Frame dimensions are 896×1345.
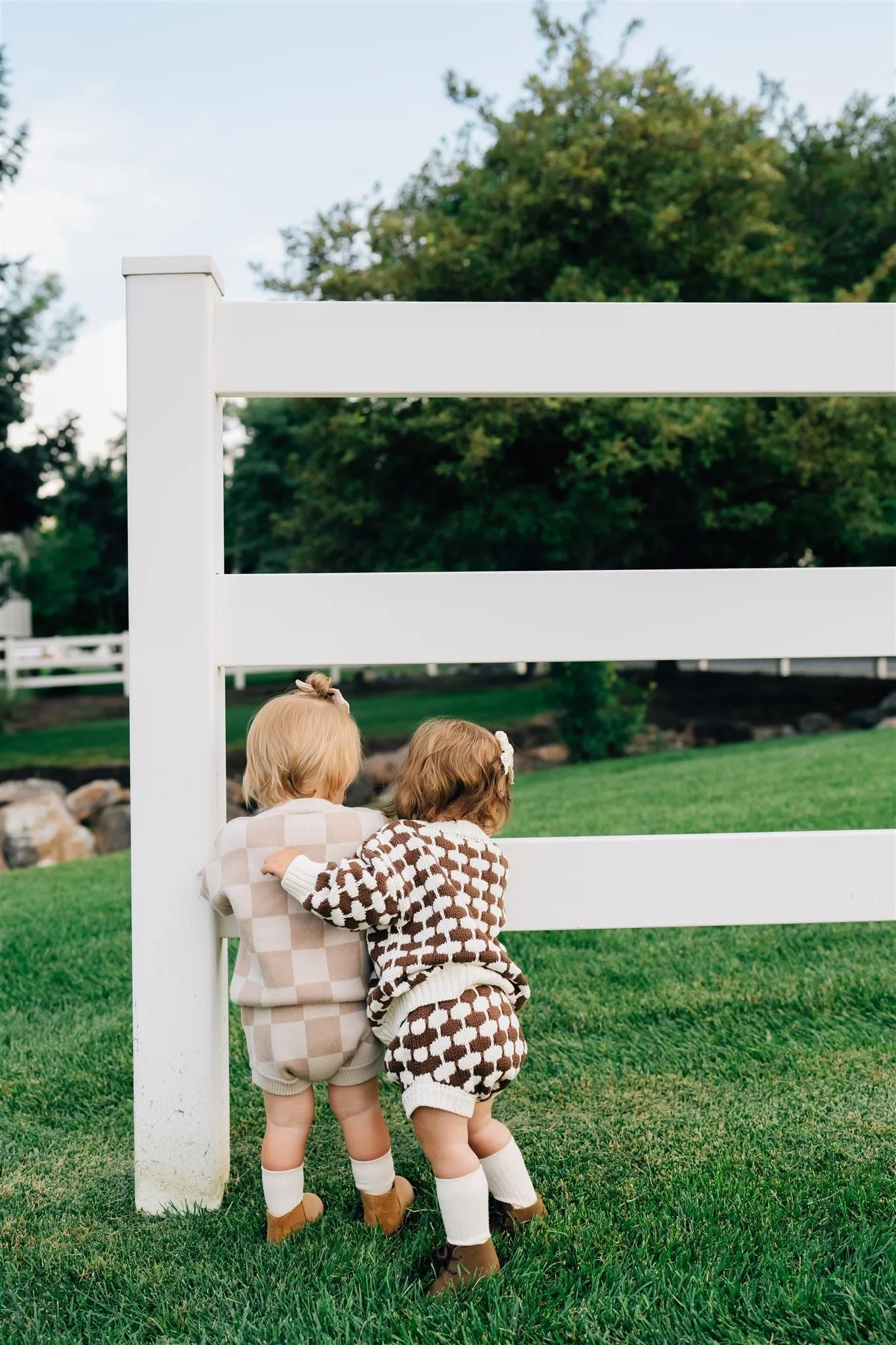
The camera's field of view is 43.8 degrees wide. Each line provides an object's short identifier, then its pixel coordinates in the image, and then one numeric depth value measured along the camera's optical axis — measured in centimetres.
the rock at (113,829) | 1016
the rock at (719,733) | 1359
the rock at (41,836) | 903
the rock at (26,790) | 1052
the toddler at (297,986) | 194
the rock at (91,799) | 1064
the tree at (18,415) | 1312
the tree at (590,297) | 1226
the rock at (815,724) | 1434
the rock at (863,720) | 1420
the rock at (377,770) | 1145
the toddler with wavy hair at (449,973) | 184
